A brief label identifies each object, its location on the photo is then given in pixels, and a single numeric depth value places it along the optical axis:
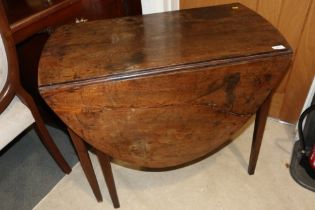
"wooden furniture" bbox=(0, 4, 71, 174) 1.01
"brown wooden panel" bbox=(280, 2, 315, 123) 1.31
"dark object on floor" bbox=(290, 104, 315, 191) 1.33
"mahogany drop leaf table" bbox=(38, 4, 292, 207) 0.88
